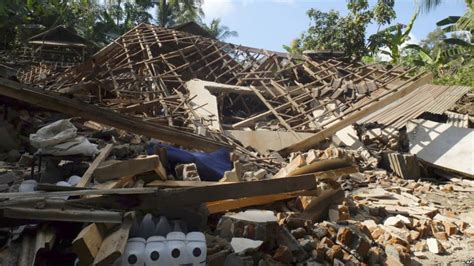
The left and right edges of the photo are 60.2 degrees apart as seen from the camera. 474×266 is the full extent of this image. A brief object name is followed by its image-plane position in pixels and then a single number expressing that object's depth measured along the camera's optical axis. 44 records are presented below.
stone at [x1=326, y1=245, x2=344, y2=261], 3.96
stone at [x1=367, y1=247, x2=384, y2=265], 4.24
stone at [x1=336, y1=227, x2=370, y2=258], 4.21
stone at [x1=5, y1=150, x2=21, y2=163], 5.87
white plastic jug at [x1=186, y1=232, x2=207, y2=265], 2.91
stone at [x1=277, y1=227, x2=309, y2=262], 3.78
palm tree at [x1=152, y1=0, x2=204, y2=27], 29.73
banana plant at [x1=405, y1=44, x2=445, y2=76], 18.28
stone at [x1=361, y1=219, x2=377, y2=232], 5.28
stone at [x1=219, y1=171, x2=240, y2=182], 4.52
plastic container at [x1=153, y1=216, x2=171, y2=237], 3.21
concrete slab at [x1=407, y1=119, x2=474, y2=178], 8.89
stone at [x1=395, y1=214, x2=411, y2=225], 5.63
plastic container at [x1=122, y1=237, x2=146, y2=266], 2.76
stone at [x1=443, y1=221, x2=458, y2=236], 5.64
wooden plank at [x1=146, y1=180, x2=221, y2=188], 3.94
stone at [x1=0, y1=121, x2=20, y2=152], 6.18
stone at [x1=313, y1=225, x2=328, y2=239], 4.29
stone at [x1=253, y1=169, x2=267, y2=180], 5.63
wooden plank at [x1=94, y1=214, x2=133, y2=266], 2.54
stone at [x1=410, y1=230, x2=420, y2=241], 5.27
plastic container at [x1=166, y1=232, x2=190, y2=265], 2.86
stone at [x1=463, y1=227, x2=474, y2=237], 5.66
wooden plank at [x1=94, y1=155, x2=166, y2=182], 3.72
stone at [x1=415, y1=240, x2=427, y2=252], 5.05
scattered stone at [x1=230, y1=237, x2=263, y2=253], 3.35
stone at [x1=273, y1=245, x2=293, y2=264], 3.58
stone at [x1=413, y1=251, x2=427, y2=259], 4.85
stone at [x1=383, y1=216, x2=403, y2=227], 5.57
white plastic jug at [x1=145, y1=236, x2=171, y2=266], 2.81
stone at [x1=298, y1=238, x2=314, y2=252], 3.94
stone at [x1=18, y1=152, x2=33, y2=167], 5.52
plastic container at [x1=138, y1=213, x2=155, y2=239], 3.18
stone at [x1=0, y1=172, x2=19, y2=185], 4.48
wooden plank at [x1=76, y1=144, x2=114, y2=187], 3.66
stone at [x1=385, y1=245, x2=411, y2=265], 4.32
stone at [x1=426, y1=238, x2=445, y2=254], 5.03
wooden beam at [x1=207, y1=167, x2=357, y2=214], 4.04
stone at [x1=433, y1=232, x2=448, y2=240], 5.45
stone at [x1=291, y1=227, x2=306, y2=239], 4.16
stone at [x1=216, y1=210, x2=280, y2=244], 3.59
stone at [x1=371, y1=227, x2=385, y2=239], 5.06
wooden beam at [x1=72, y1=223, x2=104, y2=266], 2.54
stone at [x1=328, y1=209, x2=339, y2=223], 5.04
